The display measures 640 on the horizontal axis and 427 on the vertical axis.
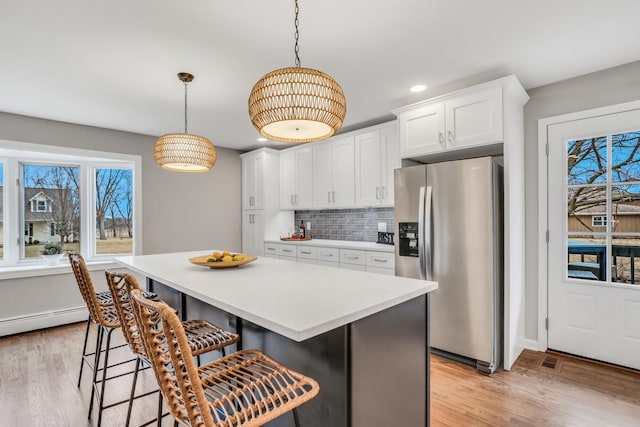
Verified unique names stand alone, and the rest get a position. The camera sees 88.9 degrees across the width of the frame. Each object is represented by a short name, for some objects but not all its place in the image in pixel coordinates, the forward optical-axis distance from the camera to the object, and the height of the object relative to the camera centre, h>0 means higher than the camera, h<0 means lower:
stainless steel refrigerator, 2.56 -0.32
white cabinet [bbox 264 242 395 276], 3.40 -0.52
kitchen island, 1.23 -0.52
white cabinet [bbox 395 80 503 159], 2.63 +0.80
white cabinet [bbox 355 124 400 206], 3.59 +0.55
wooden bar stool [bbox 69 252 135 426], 1.98 -0.62
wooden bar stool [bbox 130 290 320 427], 0.93 -0.61
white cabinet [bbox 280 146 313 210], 4.55 +0.52
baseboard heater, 3.50 -1.18
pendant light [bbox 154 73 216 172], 2.42 +0.48
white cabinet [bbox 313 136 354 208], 4.02 +0.52
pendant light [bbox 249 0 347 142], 1.43 +0.52
